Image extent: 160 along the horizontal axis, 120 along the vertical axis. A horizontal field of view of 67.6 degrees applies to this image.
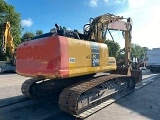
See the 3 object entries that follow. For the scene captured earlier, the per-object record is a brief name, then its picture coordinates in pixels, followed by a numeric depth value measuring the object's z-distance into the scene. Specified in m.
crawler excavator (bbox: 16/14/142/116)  3.23
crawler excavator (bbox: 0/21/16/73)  11.27
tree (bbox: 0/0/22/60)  20.13
